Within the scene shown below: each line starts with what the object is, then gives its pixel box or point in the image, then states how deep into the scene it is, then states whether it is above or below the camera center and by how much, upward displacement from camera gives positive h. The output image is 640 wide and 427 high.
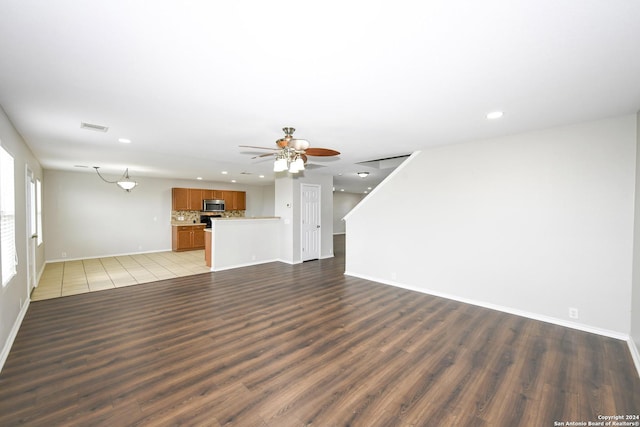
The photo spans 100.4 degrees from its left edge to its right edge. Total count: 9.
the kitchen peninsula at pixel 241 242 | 6.05 -0.83
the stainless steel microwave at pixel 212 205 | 9.48 +0.09
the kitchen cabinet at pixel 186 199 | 8.91 +0.32
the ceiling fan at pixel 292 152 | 2.92 +0.66
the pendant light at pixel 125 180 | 6.94 +0.82
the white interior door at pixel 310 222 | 7.04 -0.37
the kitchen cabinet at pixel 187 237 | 8.74 -0.98
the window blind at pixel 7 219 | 2.60 -0.11
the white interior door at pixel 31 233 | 4.25 -0.43
